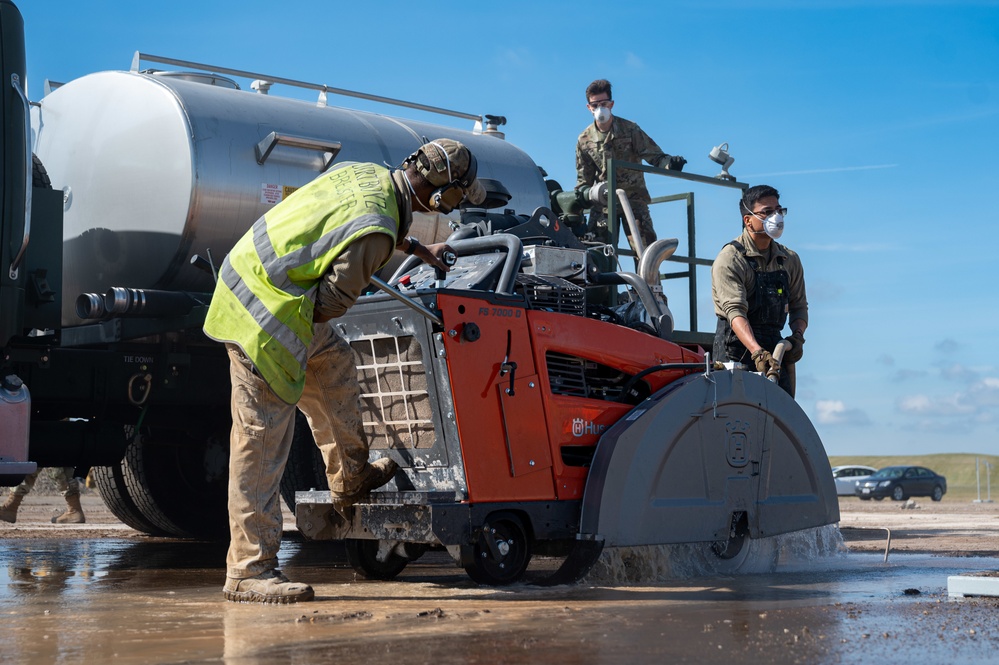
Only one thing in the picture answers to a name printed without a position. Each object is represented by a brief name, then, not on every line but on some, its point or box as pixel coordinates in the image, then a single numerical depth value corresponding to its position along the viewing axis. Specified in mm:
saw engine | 5516
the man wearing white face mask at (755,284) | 7340
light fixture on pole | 9641
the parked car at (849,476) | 29422
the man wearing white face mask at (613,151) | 9680
